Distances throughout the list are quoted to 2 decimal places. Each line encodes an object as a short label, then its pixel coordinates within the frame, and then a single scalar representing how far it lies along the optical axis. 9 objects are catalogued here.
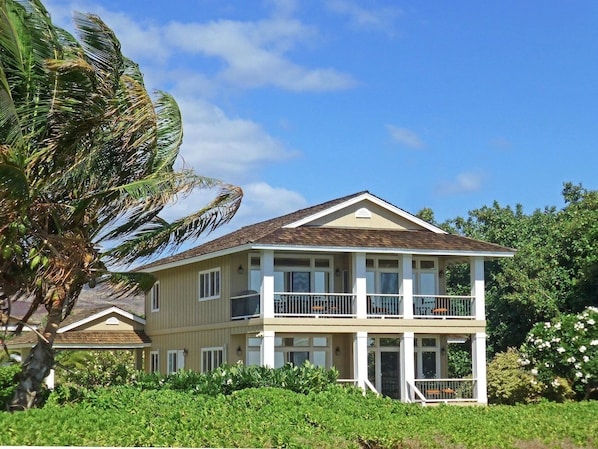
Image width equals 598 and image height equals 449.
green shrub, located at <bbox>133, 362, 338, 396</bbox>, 22.97
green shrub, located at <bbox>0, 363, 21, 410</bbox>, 20.05
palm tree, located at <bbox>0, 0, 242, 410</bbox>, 17.88
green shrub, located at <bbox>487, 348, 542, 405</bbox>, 31.30
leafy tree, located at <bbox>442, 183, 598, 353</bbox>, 37.91
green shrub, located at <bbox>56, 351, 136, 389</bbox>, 30.35
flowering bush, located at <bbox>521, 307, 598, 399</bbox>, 29.80
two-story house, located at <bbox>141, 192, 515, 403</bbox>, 29.66
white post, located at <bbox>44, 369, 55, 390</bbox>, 34.76
